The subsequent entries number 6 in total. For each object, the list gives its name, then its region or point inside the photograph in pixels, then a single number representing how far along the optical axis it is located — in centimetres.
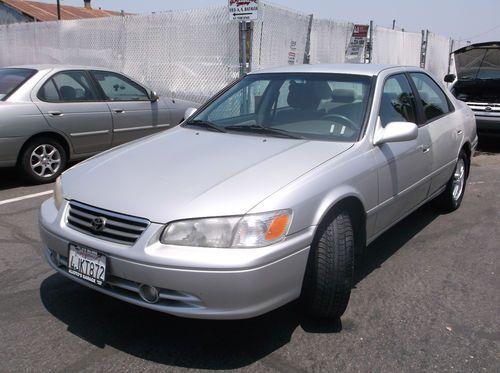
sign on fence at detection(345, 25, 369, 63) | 1184
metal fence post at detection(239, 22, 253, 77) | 860
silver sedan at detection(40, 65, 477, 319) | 244
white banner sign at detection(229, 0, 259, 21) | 808
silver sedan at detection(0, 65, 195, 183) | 596
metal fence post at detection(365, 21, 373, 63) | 1209
